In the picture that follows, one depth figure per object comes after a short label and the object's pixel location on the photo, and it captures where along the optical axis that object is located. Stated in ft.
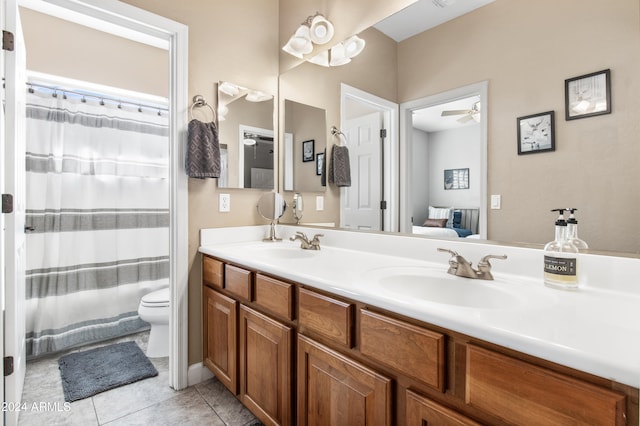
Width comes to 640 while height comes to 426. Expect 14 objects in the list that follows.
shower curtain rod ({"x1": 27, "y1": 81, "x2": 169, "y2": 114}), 7.37
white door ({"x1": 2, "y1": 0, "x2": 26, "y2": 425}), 4.69
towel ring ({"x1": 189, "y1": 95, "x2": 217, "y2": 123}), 6.03
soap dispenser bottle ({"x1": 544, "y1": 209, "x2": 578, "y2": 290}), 3.01
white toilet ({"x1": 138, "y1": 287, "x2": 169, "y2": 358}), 7.09
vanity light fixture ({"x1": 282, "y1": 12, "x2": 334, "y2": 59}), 6.26
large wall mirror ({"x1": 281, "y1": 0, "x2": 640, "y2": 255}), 3.04
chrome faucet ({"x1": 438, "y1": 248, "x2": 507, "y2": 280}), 3.51
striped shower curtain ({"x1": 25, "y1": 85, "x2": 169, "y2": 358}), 7.29
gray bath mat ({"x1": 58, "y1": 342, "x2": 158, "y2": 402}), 5.94
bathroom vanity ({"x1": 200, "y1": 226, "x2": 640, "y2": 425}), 1.84
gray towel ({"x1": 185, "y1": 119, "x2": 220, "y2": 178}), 5.79
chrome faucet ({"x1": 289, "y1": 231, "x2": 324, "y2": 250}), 5.88
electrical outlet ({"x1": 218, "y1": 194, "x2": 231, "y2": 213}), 6.48
